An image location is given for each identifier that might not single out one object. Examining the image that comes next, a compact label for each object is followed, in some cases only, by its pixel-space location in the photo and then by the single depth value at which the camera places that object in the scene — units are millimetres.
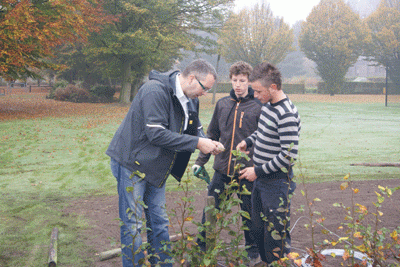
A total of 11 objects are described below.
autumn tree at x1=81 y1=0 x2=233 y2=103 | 24719
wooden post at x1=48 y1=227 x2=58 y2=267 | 4126
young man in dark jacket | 4145
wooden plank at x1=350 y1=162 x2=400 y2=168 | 7321
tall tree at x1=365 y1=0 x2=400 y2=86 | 45594
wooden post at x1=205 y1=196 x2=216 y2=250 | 2682
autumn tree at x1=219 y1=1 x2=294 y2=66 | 40094
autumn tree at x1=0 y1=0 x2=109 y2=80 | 17031
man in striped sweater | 3273
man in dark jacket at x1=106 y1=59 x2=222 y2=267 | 3113
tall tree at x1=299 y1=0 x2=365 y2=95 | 45406
